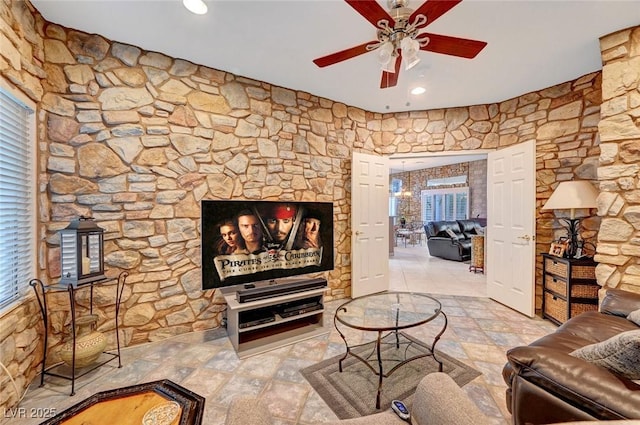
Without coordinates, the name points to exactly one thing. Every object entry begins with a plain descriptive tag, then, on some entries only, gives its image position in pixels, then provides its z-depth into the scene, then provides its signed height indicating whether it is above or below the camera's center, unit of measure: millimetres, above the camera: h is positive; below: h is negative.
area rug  1714 -1255
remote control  1103 -856
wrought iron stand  1862 -896
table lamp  2715 +130
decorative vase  1958 -1033
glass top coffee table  1912 -833
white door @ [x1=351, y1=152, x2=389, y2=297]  3691 -192
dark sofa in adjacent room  6352 -672
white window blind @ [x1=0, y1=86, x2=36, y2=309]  1702 +86
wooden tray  1051 -839
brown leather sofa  901 -666
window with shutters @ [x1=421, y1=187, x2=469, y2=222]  9041 +273
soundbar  2350 -749
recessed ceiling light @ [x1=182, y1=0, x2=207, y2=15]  1857 +1474
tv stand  2334 -1026
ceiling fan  1421 +1088
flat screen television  2434 -307
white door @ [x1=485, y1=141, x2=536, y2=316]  3139 -192
